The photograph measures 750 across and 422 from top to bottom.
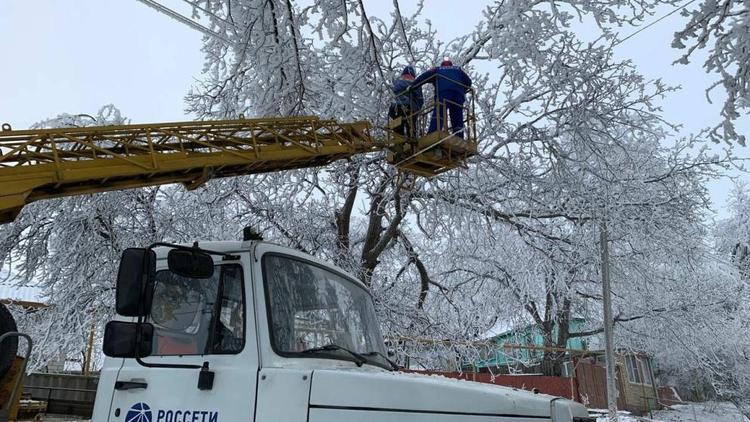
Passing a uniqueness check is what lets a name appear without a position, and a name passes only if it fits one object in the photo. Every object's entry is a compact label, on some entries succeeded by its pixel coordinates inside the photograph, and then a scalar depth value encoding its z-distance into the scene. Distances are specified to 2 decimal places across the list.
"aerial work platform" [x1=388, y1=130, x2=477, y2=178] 6.16
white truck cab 2.26
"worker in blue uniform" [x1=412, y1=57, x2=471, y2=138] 6.63
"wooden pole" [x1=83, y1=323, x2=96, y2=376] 8.61
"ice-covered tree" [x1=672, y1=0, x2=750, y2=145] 3.36
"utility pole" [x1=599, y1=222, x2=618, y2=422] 9.60
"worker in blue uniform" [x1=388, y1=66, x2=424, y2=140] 6.80
